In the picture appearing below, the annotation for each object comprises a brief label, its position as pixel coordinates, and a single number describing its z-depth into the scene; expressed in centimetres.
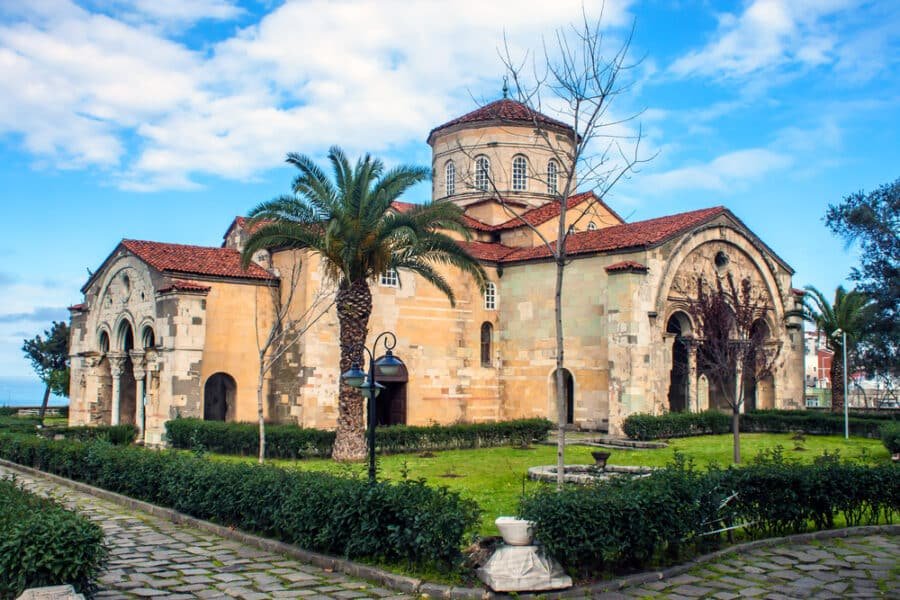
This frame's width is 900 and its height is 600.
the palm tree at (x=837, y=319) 3484
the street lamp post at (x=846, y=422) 2747
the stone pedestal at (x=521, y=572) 905
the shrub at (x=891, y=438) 2053
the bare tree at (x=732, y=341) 2067
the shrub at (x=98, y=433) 2567
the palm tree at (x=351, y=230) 2136
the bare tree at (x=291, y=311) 2752
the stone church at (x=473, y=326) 2766
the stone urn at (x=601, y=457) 1728
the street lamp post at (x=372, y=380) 1258
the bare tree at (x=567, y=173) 1320
